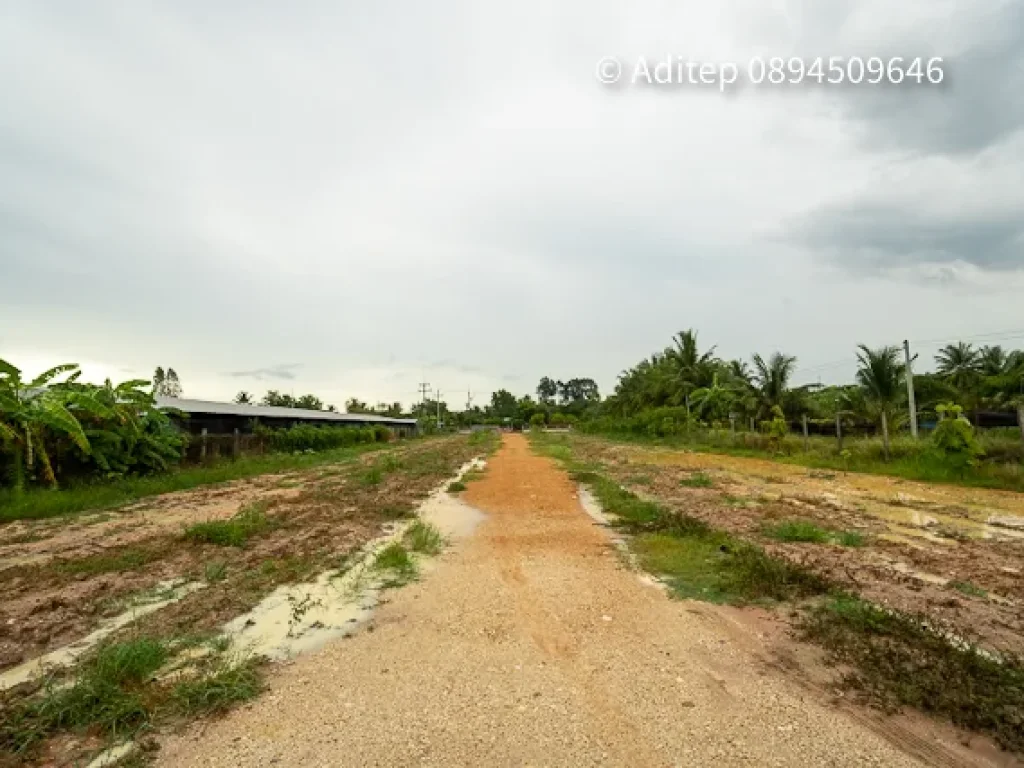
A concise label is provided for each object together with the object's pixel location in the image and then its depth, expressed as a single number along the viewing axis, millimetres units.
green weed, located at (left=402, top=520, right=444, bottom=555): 7785
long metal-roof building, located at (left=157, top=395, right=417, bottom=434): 25436
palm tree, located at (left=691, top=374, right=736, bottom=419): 33906
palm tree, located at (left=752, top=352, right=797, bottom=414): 31172
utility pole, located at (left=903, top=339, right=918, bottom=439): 20688
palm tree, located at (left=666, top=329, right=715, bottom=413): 40000
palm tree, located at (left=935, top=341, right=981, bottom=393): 41572
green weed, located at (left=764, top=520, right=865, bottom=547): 7789
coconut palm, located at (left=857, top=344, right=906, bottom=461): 20172
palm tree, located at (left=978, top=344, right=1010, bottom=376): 41375
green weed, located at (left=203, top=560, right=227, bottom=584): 6428
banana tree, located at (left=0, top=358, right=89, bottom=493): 11961
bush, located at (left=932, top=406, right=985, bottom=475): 13625
